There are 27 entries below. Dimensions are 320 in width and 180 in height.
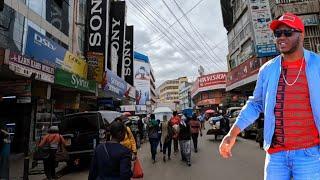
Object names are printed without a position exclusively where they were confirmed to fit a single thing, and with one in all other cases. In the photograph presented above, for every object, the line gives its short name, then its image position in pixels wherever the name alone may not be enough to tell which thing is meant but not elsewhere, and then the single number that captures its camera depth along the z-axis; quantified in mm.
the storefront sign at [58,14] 13481
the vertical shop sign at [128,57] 23009
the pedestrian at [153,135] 9194
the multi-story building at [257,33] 16483
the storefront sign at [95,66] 13912
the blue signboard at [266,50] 16154
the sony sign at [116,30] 18369
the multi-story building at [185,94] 84831
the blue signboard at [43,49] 9692
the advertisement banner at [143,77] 61284
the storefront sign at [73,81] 9500
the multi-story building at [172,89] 106255
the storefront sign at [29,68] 7143
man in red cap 1713
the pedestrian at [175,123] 9255
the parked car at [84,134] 7967
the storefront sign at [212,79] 58502
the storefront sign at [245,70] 19366
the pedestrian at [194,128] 11047
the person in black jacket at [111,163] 2659
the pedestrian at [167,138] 9461
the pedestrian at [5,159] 5948
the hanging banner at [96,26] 15440
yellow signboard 11898
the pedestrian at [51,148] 6571
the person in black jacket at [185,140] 8442
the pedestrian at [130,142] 5345
